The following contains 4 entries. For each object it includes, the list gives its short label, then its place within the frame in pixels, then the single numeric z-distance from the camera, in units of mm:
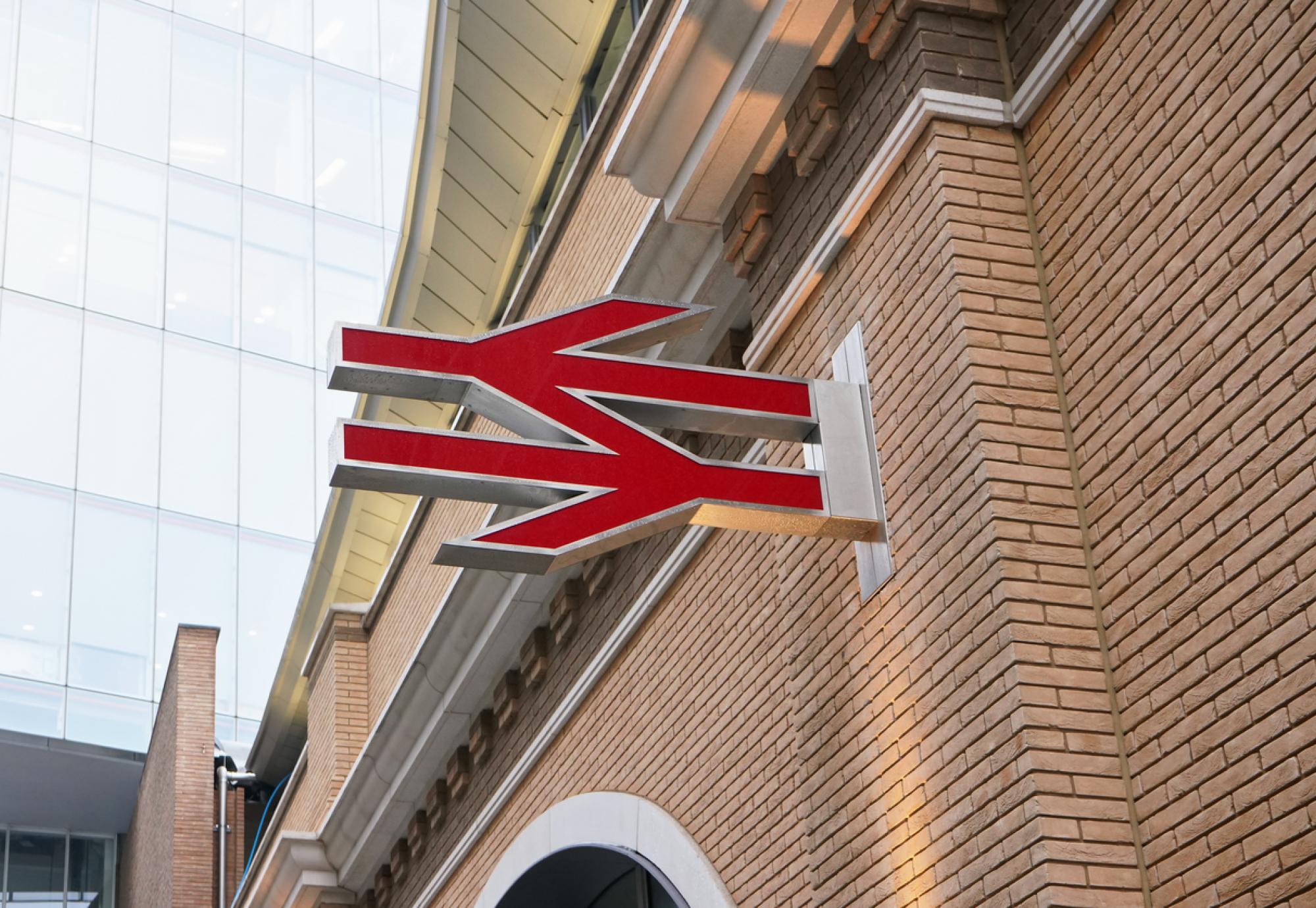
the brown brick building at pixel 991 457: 4570
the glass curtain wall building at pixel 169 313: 33531
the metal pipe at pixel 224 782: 21688
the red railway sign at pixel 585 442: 5848
